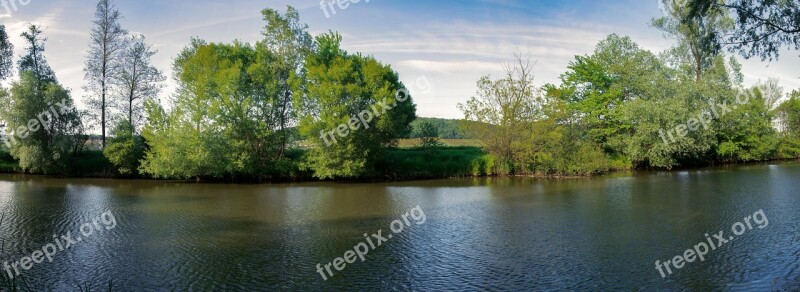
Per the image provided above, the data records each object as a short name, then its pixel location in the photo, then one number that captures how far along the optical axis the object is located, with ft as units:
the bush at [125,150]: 118.93
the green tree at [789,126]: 174.60
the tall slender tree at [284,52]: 121.29
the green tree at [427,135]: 142.92
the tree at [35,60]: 140.56
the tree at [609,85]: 135.85
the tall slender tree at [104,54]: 135.54
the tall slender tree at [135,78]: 139.95
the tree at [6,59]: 125.29
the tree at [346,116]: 108.58
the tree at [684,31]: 125.35
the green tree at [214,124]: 107.86
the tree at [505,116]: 120.88
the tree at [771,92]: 197.35
